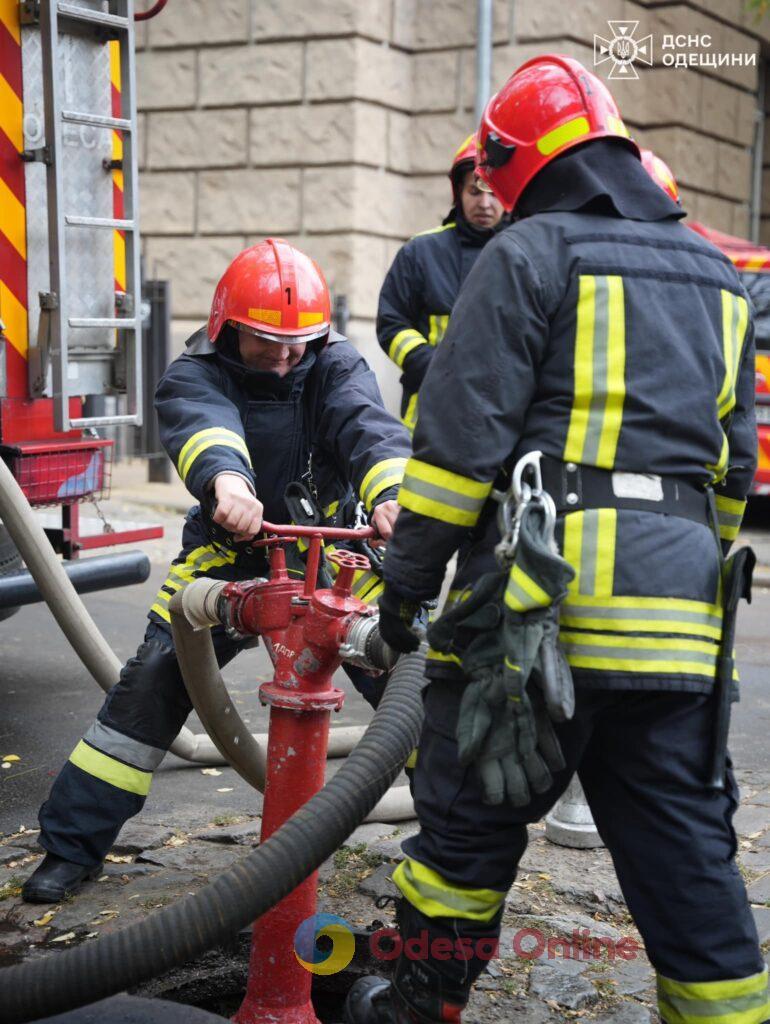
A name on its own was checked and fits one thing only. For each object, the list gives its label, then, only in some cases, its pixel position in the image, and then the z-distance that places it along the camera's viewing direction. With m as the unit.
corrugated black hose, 2.26
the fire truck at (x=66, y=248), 4.50
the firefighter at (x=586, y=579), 2.26
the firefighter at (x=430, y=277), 5.62
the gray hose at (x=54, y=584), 3.92
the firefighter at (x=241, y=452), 3.28
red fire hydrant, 2.67
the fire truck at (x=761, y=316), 9.06
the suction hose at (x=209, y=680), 2.91
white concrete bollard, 3.71
